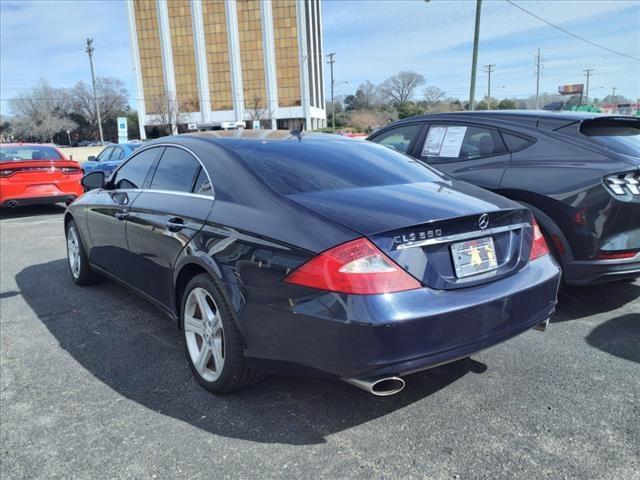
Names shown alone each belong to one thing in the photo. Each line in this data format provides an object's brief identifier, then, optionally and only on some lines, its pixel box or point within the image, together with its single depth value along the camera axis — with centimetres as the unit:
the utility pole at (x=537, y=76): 7012
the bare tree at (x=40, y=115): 8462
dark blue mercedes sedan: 226
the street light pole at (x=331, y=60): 7549
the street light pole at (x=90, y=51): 5450
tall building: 7519
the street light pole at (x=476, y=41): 2109
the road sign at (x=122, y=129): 2761
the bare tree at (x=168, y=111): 7425
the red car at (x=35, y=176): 1005
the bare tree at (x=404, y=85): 9962
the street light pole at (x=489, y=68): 6925
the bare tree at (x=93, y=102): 9031
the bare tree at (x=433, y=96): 8668
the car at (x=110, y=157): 1347
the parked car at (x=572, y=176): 372
